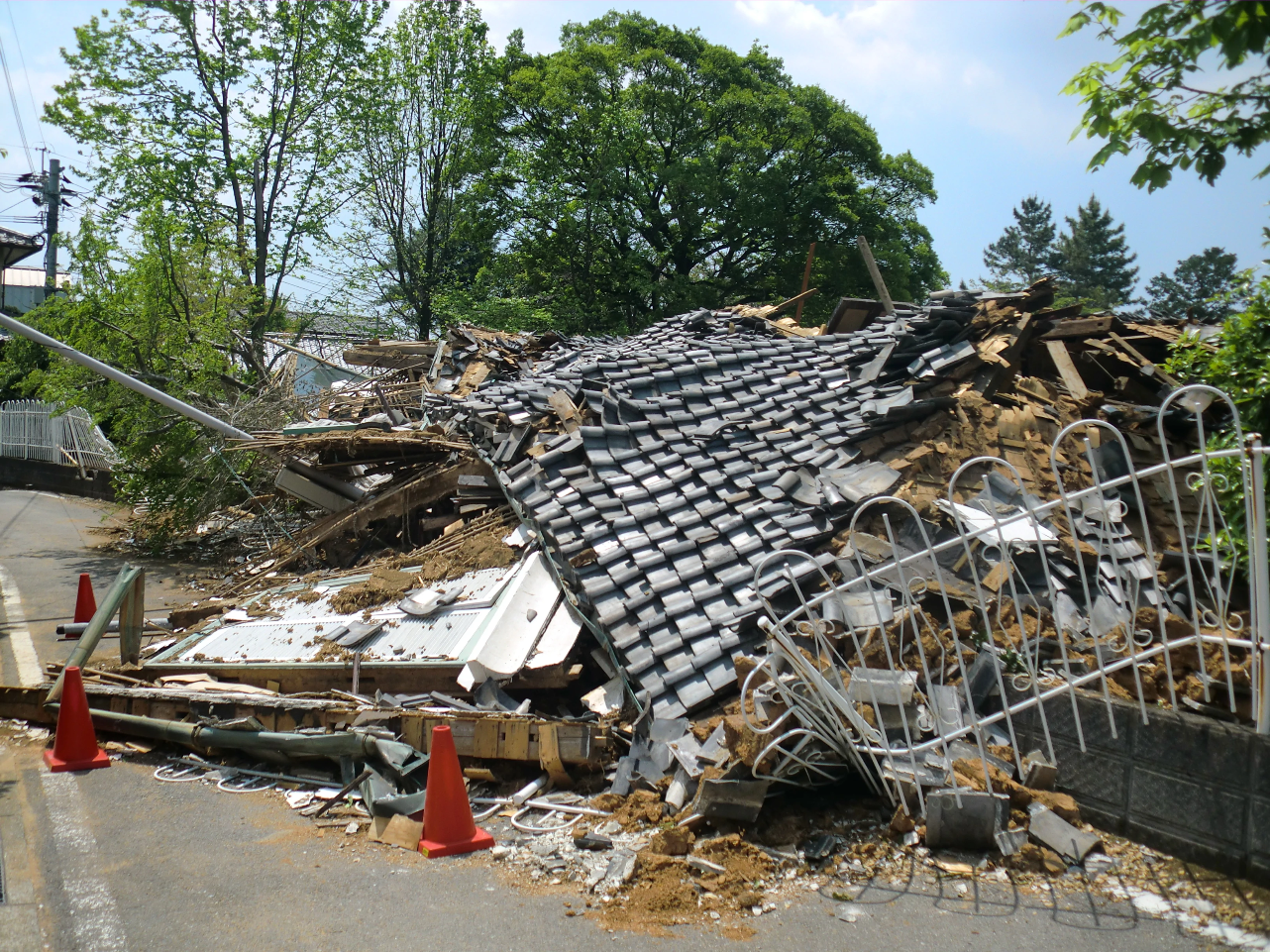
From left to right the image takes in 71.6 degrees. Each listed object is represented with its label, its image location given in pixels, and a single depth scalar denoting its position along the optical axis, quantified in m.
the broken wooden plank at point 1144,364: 7.48
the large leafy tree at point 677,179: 27.70
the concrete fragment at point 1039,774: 4.69
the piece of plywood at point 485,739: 6.04
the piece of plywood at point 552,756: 5.89
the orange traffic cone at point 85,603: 10.00
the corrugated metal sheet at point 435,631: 7.15
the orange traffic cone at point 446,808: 5.05
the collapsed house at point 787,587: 4.75
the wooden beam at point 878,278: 11.43
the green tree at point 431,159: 26.20
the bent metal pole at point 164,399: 12.51
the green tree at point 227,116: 19.17
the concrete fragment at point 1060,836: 4.43
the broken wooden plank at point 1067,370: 7.51
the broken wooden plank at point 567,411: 9.01
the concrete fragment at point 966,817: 4.51
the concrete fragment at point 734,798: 4.82
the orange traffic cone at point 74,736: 6.64
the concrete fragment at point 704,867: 4.57
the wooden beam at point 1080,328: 8.02
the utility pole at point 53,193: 31.80
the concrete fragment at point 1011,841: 4.48
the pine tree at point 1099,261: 62.41
